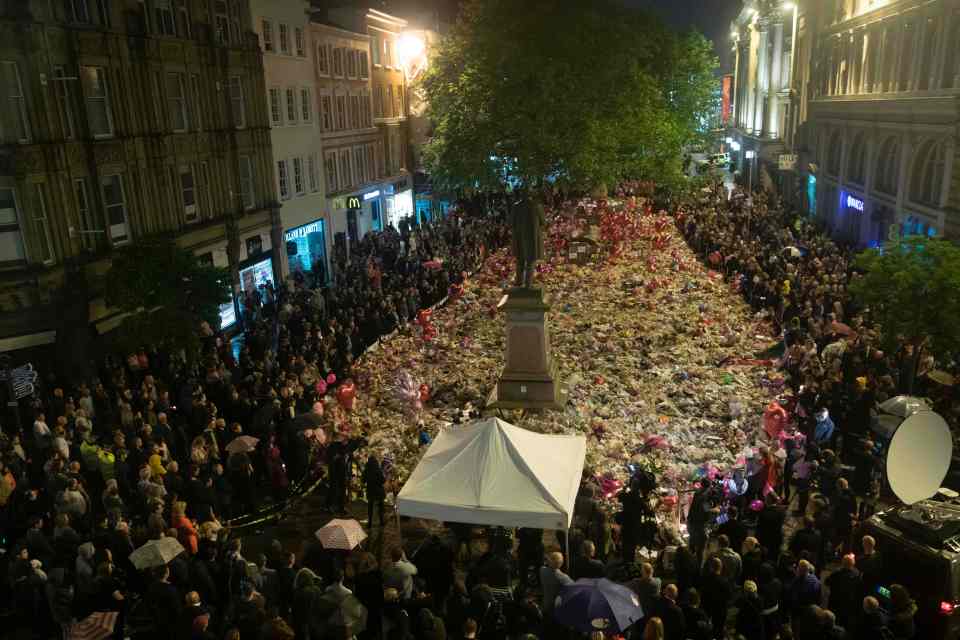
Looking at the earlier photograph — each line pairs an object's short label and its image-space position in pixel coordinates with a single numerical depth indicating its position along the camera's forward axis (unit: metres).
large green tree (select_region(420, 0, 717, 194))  22.16
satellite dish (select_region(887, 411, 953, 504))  8.06
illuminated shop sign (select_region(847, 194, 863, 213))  37.42
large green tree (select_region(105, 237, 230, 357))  17.67
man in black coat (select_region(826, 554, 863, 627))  8.38
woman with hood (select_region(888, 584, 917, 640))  7.47
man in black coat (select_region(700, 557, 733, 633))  8.62
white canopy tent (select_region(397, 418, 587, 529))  9.58
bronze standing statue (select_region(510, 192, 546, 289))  16.05
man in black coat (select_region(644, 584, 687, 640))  7.92
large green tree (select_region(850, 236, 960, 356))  14.63
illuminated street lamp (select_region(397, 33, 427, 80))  49.06
